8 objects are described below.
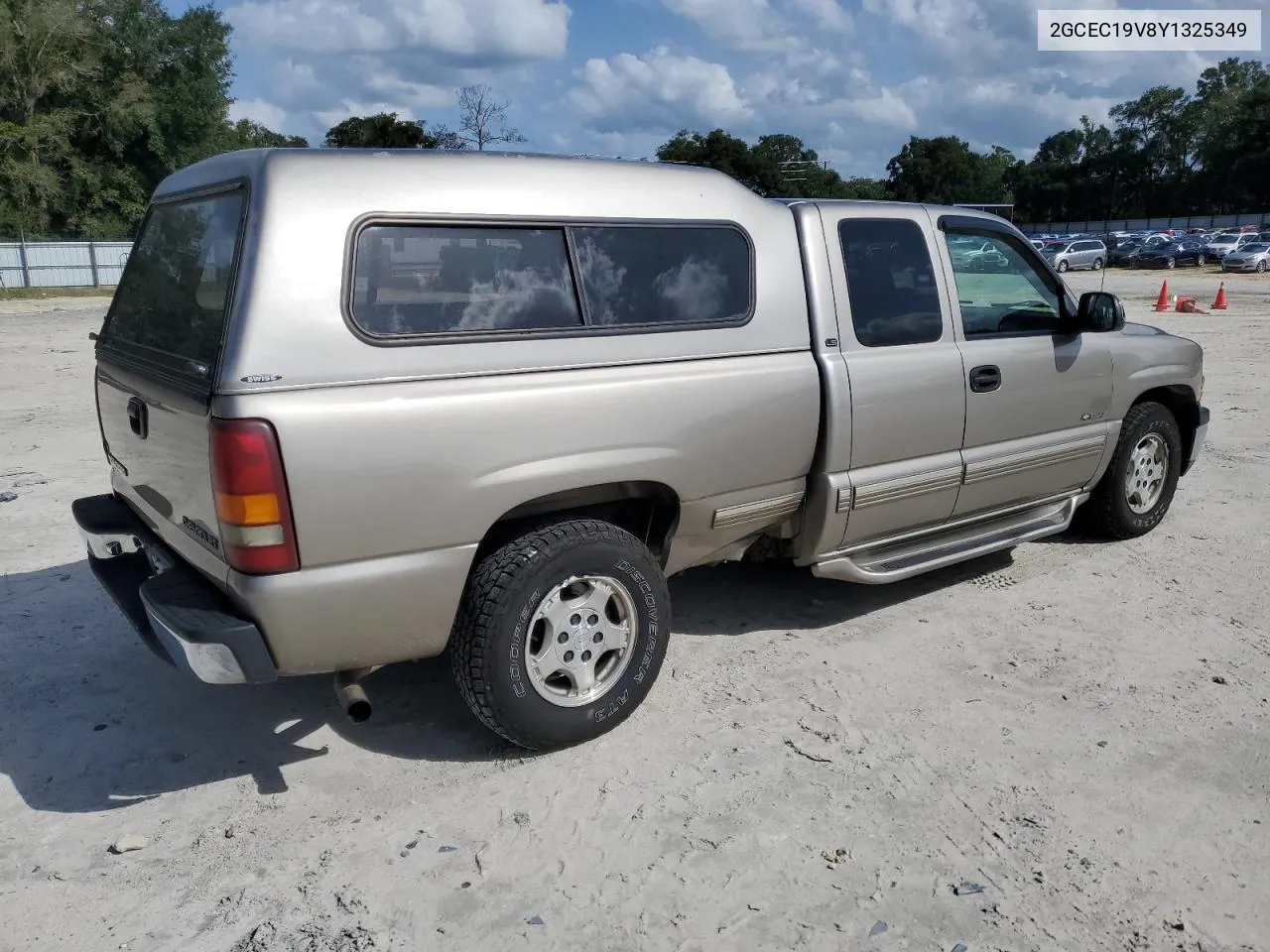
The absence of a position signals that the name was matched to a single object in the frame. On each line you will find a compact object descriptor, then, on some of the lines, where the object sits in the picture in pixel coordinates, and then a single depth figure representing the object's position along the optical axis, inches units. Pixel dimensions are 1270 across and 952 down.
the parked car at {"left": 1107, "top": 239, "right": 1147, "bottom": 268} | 1827.4
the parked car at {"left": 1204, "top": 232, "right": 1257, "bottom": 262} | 1763.9
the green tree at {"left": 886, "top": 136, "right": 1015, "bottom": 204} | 4104.3
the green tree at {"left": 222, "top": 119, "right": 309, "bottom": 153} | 2043.6
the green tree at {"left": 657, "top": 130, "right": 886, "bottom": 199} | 2455.7
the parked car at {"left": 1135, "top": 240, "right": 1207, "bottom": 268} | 1786.4
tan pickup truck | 119.1
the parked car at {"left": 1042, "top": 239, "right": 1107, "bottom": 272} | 1690.5
